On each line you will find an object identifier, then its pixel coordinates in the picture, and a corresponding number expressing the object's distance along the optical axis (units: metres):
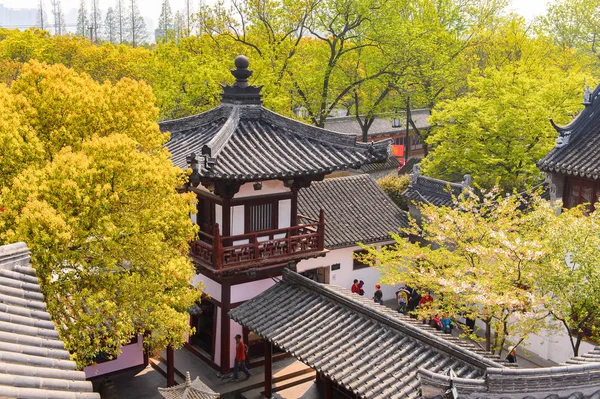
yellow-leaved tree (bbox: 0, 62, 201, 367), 12.59
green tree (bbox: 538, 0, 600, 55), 55.94
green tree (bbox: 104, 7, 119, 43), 121.94
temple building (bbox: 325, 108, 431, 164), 56.14
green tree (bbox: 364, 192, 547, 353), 16.02
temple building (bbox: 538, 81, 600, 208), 21.30
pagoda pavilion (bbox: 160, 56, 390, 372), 19.62
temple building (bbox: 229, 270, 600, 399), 9.24
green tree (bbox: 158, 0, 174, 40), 99.25
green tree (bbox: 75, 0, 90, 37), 122.12
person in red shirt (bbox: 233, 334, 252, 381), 19.94
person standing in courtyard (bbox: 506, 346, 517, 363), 17.40
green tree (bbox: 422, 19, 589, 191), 29.69
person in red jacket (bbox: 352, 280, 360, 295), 25.60
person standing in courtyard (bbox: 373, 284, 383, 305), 25.47
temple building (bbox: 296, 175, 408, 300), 26.42
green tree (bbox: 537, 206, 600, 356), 14.58
